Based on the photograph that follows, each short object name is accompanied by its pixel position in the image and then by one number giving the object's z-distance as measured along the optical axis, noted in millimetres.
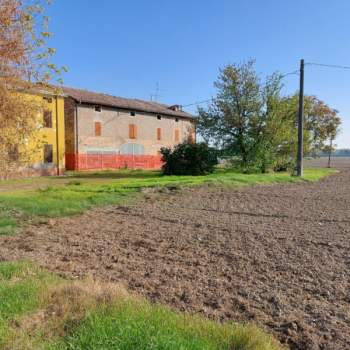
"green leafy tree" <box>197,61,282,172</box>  26859
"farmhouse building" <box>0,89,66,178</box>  29178
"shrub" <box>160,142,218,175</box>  26531
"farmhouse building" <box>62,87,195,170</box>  33875
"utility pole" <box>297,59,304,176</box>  22484
